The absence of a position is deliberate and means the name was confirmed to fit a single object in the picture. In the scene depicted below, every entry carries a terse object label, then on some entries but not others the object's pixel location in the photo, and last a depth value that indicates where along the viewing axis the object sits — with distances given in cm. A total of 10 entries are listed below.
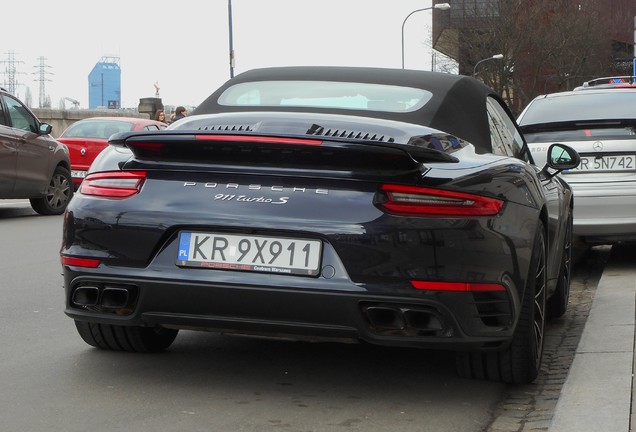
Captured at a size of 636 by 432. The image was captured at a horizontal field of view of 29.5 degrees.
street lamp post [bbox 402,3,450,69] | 5938
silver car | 915
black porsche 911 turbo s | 461
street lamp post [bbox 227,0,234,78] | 4472
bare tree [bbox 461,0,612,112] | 7294
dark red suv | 1566
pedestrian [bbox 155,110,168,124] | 2950
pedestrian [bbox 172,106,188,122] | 2163
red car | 2208
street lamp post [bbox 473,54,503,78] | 6975
